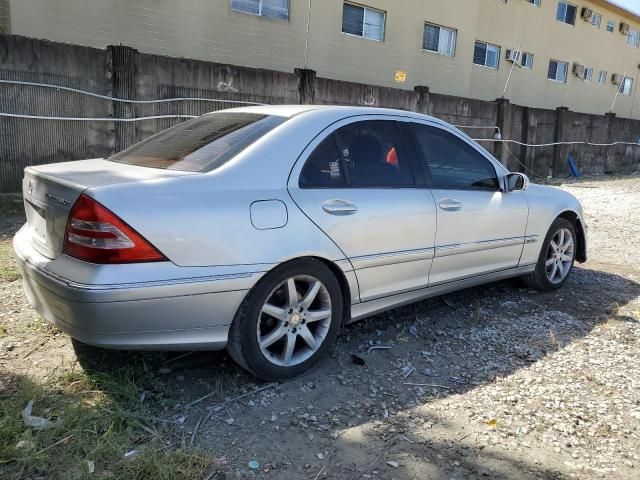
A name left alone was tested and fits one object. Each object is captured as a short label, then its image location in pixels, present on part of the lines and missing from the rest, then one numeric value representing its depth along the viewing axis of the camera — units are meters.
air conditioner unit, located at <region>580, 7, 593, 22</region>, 24.17
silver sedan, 2.68
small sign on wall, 16.45
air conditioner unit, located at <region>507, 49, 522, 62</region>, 20.77
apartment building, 11.16
